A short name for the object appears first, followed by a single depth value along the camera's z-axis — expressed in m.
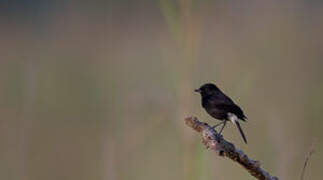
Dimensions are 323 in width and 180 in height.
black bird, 7.24
